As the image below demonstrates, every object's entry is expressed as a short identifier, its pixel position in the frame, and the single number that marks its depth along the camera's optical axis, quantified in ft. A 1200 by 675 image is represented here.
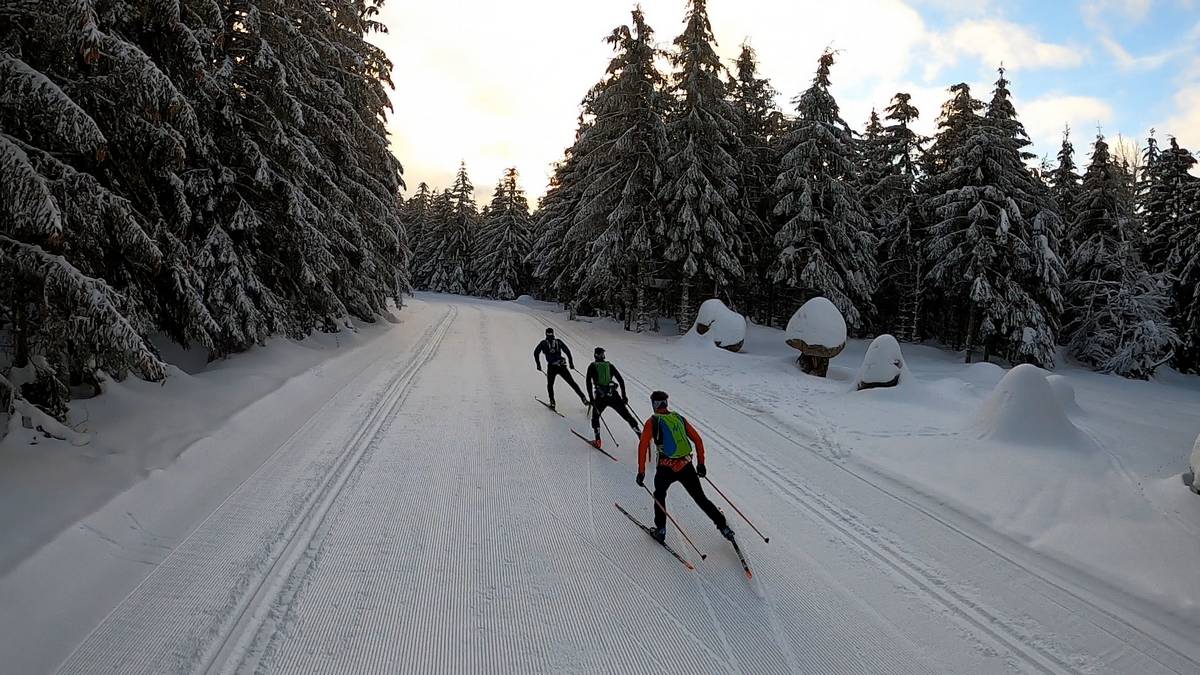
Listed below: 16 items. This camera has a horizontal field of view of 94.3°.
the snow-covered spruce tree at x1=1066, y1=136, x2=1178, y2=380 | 78.28
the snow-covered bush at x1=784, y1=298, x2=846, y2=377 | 54.60
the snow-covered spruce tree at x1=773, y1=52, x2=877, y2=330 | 74.74
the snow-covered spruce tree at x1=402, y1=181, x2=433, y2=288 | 210.96
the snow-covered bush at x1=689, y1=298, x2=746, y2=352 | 62.80
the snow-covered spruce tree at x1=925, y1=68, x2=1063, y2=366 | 73.82
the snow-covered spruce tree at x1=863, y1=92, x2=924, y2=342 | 88.79
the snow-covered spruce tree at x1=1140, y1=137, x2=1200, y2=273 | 89.56
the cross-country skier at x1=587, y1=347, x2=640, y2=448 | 29.04
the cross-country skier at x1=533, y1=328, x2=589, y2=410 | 34.91
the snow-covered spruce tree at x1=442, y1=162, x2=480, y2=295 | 188.96
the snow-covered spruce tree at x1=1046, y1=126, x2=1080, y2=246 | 98.89
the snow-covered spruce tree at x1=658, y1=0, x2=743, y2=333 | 71.36
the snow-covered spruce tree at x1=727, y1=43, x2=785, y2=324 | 82.69
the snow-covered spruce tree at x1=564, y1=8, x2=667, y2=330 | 74.38
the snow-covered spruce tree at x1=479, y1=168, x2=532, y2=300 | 165.07
